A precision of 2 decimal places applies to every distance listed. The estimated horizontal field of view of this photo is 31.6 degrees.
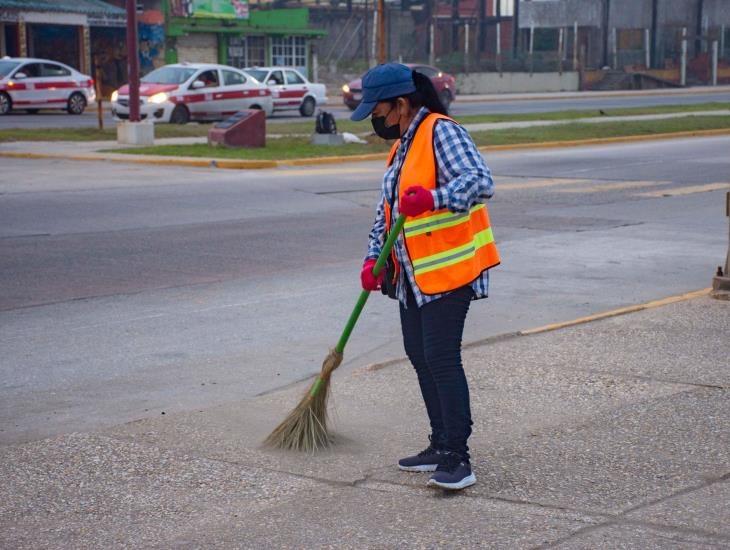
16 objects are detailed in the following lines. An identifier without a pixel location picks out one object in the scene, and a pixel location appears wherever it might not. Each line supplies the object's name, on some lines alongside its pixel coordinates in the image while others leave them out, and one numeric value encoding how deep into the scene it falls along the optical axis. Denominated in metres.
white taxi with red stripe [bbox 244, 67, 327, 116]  37.03
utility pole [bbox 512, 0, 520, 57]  70.38
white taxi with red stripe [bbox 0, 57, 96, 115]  34.28
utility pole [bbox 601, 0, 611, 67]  69.25
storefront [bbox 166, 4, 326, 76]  50.25
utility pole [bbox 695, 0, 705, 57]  71.88
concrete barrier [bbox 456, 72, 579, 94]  61.75
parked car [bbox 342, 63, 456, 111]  40.72
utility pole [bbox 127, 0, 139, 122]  25.47
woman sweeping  4.93
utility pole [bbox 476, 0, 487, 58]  72.00
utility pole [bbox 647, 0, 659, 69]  70.06
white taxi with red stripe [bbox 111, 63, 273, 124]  31.41
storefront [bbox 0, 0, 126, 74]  43.75
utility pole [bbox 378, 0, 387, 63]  27.97
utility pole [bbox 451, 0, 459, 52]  72.00
